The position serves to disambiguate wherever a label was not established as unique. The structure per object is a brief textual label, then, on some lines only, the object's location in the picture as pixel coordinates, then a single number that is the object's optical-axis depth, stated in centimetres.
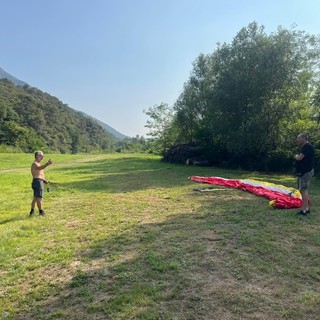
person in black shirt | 786
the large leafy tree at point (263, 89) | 1917
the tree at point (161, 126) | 3766
